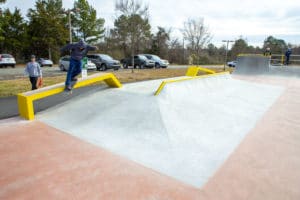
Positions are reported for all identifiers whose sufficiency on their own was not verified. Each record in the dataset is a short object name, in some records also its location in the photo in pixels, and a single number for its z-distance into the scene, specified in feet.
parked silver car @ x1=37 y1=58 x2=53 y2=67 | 91.05
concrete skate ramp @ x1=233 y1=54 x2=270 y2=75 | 52.60
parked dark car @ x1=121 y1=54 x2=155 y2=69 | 75.72
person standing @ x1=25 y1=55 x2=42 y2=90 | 26.37
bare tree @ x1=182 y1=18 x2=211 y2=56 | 122.62
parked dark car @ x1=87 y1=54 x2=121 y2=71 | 64.80
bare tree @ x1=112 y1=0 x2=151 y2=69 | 61.36
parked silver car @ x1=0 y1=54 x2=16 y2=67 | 72.49
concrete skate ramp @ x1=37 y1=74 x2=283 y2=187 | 12.01
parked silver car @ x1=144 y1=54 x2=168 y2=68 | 83.05
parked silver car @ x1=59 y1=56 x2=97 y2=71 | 61.17
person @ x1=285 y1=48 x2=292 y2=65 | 58.25
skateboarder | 20.66
